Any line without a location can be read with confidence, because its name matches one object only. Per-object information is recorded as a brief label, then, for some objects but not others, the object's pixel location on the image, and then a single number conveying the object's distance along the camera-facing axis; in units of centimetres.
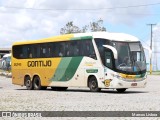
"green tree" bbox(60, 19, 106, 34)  8606
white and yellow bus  2579
